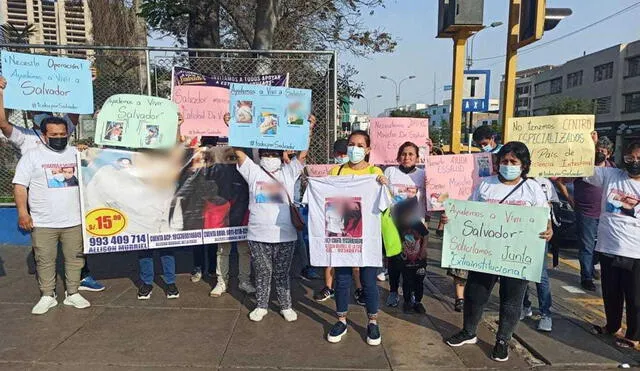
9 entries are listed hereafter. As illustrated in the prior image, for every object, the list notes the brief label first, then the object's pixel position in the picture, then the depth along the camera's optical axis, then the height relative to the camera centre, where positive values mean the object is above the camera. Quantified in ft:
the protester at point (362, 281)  13.41 -4.32
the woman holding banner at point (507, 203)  12.30 -1.91
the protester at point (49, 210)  14.61 -2.62
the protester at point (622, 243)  12.88 -3.08
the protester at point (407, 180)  15.33 -1.64
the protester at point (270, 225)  14.55 -2.96
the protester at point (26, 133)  15.14 -0.23
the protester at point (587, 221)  19.13 -3.70
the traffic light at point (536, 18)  15.44 +3.77
